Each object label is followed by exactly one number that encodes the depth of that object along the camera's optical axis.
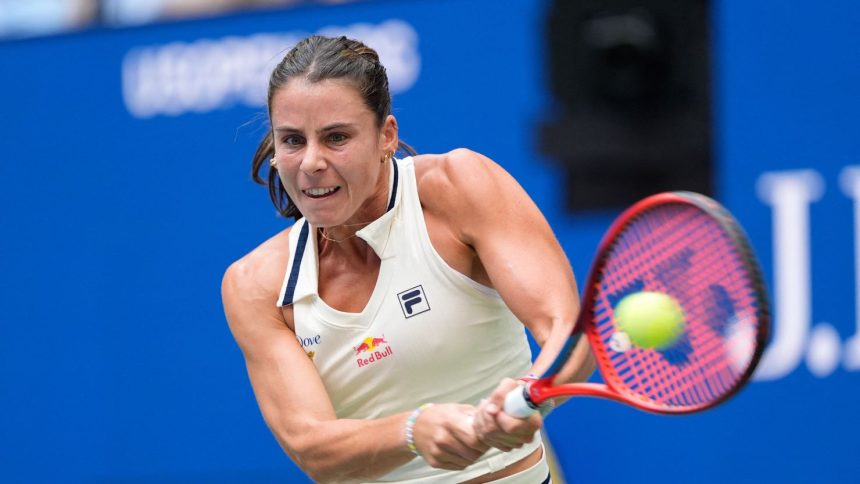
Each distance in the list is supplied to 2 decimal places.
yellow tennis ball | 4.96
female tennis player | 5.50
